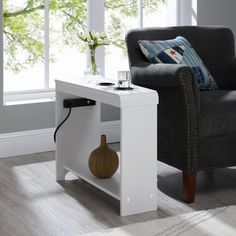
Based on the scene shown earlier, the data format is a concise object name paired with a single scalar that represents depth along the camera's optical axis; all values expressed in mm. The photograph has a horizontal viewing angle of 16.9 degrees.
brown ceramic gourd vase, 4247
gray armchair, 4081
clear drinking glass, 4011
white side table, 3840
